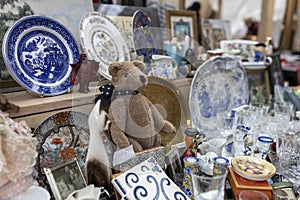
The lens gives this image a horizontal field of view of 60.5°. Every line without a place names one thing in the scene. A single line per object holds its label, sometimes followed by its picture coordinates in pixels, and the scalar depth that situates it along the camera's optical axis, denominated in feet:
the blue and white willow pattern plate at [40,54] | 2.52
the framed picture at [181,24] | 4.09
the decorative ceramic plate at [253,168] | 2.42
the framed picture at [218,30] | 5.17
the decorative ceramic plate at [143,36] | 3.25
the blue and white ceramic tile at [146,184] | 2.23
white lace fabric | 1.97
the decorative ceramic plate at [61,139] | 2.47
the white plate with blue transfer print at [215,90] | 3.54
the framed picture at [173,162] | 2.82
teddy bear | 2.58
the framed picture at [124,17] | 3.54
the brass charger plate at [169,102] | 2.97
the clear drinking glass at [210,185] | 2.22
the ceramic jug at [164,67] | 3.21
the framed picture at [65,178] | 2.14
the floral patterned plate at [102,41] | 3.07
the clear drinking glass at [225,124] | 3.43
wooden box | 2.37
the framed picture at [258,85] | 4.85
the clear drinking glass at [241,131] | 3.14
